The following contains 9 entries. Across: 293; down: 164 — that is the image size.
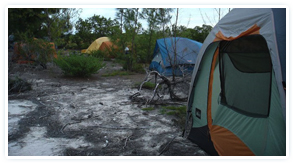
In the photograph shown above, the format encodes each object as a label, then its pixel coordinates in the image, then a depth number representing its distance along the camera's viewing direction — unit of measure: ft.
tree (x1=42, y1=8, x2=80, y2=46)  39.40
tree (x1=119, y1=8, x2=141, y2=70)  34.47
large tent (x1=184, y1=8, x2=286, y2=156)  7.70
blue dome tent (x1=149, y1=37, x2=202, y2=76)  30.75
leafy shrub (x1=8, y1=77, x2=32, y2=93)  21.68
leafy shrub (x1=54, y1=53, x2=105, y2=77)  28.89
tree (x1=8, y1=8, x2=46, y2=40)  42.55
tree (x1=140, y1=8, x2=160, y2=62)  34.63
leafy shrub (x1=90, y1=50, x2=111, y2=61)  51.01
